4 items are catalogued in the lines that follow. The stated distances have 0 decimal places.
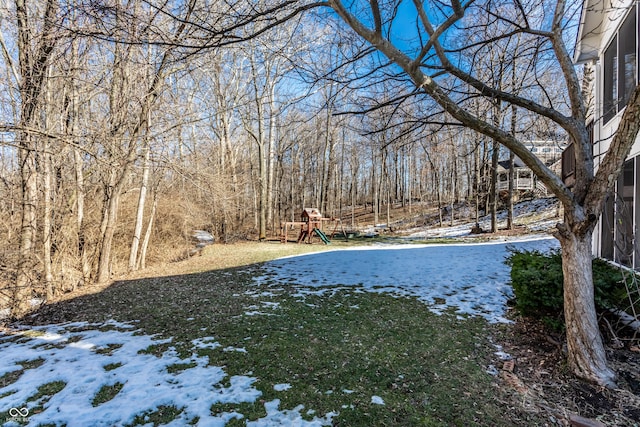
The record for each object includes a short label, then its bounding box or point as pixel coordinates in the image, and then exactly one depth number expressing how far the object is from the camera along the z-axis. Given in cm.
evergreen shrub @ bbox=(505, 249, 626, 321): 380
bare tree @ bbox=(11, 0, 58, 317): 527
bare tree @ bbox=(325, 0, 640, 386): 300
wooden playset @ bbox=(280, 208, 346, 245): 1453
